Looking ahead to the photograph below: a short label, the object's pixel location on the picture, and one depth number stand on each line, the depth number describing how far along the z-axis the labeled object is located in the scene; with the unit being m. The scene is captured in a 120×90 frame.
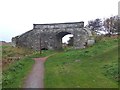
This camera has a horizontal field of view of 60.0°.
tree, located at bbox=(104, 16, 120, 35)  20.90
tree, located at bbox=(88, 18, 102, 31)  23.68
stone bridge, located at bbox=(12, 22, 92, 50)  18.31
